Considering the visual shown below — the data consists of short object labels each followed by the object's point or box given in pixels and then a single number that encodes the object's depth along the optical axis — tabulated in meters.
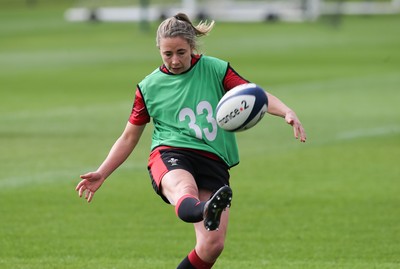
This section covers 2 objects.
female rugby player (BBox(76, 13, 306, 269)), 16.34
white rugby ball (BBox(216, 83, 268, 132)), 15.84
